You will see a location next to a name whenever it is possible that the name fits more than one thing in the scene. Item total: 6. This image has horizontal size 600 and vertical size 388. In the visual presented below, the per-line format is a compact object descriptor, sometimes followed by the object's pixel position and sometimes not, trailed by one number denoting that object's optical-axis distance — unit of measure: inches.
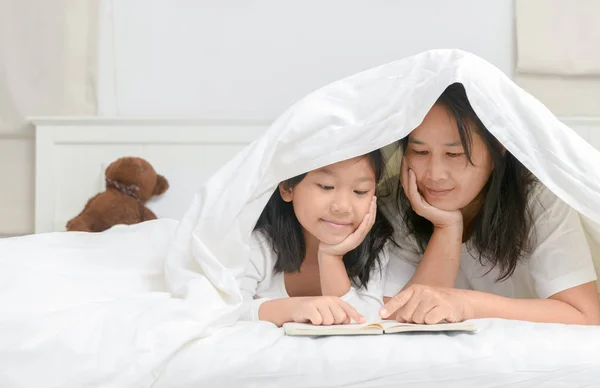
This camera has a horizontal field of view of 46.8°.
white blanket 38.6
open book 41.1
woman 51.1
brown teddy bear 84.6
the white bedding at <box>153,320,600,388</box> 38.0
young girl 53.5
